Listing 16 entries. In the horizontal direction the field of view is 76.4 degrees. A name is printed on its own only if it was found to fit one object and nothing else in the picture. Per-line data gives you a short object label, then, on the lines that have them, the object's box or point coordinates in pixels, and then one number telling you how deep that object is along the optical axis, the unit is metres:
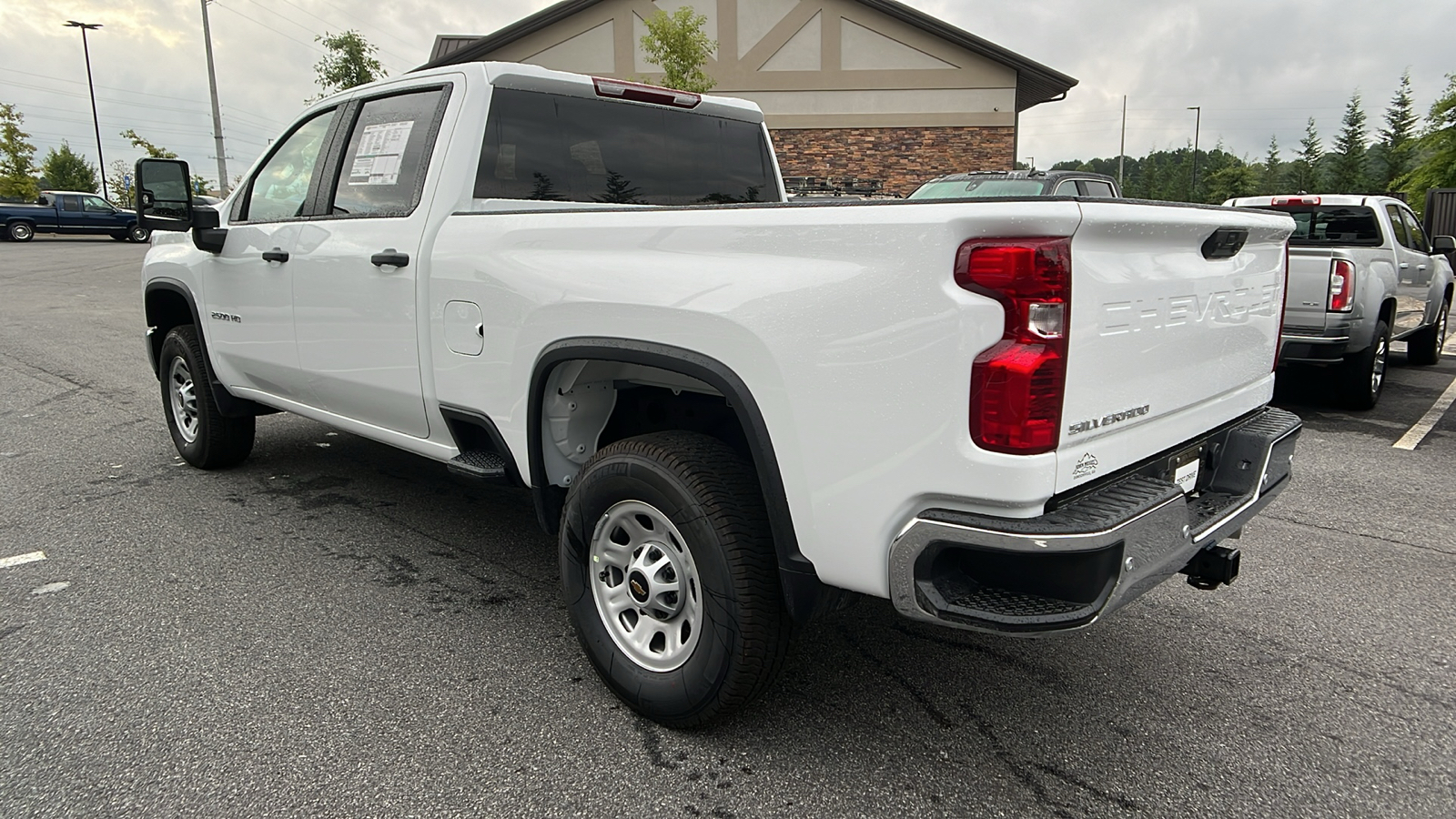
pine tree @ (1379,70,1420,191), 59.81
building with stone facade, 23.81
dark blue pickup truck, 31.50
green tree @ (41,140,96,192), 53.38
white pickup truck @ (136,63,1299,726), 1.97
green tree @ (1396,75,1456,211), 31.53
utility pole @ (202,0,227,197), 26.27
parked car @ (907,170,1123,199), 10.41
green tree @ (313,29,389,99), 26.64
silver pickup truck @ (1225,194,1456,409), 6.86
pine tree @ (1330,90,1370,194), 66.19
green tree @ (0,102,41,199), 41.59
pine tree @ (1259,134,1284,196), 82.77
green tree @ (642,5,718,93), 19.16
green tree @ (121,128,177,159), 42.91
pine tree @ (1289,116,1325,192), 72.31
